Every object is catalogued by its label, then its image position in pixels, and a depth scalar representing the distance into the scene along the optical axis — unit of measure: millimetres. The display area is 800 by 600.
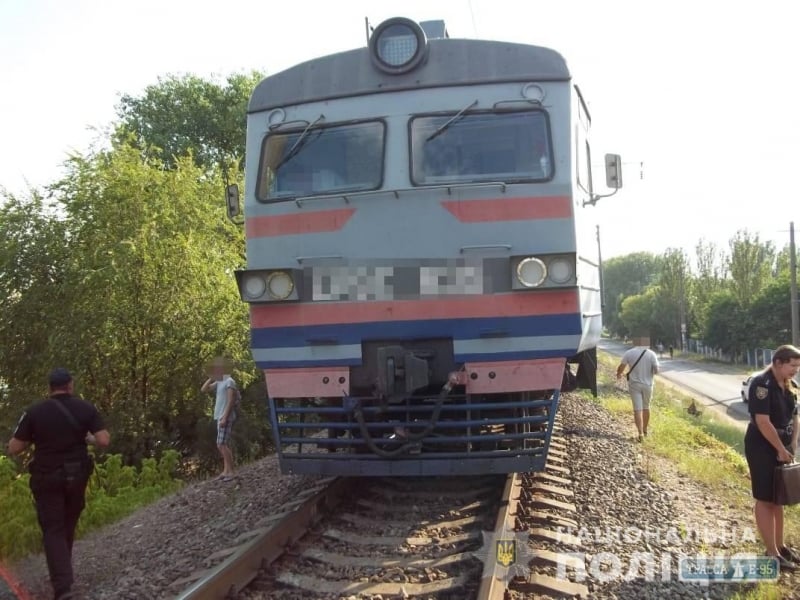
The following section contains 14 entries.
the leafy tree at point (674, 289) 68750
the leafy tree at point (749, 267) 54375
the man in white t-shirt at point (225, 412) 8750
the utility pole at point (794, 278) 31188
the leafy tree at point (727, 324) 54344
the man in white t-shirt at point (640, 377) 9867
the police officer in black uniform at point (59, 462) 5105
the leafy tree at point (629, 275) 123156
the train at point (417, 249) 5531
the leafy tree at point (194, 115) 29062
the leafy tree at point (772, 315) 49906
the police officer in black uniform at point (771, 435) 4922
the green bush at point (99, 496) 7395
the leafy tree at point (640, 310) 75875
